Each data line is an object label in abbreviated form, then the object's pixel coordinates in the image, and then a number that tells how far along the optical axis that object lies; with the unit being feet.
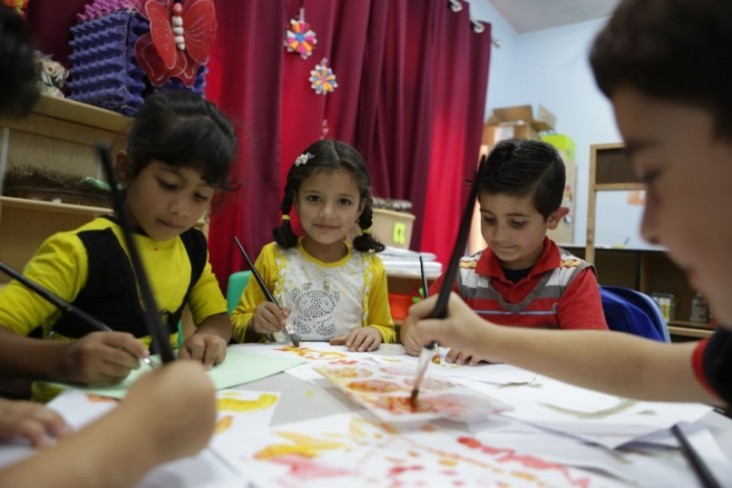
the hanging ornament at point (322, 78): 7.55
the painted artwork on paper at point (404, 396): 1.80
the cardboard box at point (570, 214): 11.68
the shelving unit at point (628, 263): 9.02
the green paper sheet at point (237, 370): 1.87
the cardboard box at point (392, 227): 7.05
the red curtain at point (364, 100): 6.69
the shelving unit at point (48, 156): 5.13
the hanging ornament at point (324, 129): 7.79
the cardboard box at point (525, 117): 10.89
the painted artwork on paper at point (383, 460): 1.27
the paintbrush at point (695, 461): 1.37
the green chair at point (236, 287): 4.65
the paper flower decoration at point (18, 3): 4.35
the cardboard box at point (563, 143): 11.46
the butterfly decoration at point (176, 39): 5.06
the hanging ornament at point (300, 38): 7.29
